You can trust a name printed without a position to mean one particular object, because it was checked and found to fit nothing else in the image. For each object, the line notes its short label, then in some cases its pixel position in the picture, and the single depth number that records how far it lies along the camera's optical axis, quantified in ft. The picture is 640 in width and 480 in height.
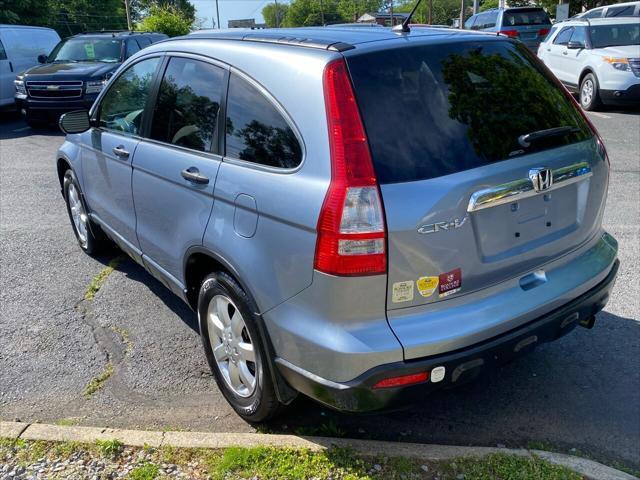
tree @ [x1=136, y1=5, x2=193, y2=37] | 108.47
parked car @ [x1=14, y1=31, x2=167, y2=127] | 39.40
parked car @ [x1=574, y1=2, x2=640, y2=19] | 56.67
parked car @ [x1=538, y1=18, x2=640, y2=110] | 39.04
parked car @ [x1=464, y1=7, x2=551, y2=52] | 68.39
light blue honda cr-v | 8.19
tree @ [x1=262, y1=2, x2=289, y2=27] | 403.15
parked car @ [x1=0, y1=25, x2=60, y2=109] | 46.27
